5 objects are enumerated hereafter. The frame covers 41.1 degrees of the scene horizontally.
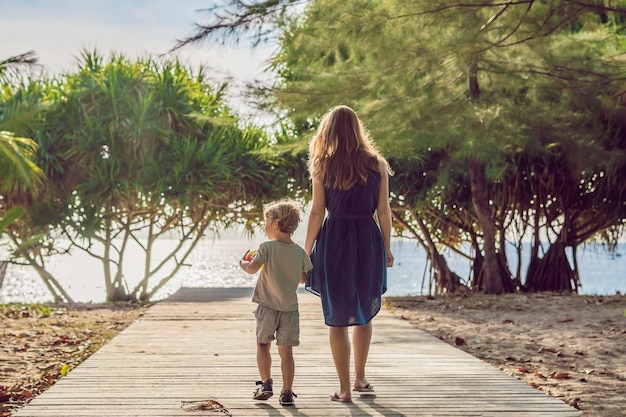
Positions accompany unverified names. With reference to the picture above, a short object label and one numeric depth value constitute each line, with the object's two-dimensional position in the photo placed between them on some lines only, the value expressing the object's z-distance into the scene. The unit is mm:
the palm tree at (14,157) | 8920
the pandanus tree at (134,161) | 12148
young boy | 4230
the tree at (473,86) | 6793
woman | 4316
